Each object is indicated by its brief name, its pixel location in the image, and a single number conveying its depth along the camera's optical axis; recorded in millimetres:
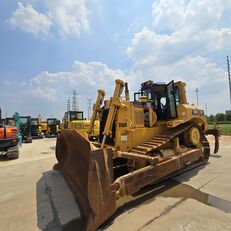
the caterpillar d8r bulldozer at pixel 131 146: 3025
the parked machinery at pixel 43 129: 27345
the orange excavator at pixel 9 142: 8883
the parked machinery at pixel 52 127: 24578
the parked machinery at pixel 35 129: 23500
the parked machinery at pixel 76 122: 11549
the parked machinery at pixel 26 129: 17666
